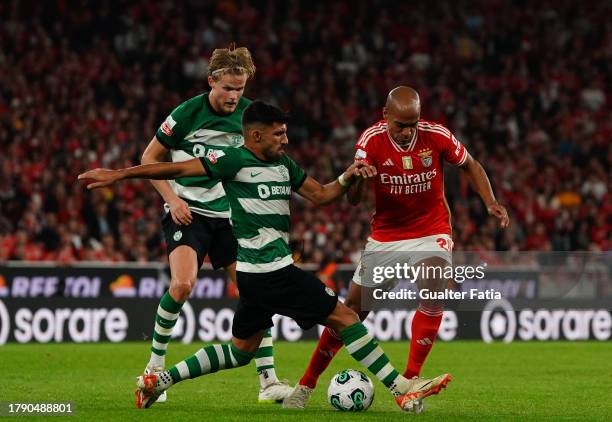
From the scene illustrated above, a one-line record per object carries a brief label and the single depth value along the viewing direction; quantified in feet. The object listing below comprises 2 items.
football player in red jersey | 53.62
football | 51.11
